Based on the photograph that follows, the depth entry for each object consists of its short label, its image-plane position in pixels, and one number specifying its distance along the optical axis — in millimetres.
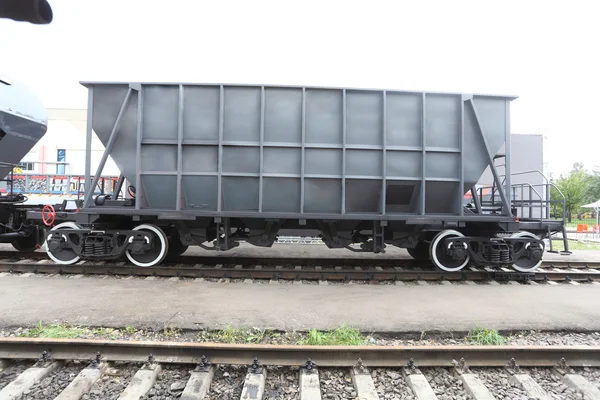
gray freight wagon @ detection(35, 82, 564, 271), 5855
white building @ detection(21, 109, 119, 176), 26211
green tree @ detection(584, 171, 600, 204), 58191
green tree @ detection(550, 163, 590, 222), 38031
